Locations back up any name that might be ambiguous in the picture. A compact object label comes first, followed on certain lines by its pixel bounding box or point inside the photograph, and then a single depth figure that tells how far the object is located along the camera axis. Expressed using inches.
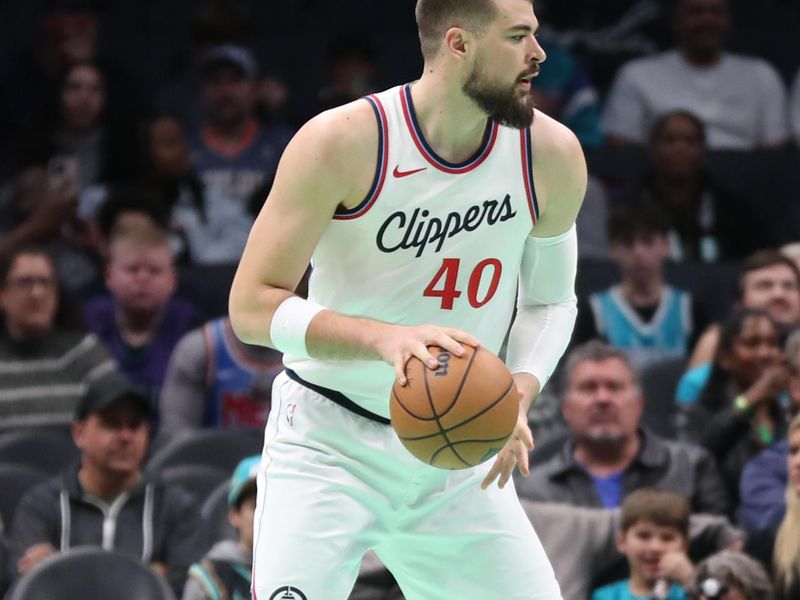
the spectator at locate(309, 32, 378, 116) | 770.2
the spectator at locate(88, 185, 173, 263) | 670.5
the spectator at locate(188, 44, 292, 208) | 725.9
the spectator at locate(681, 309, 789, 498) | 524.4
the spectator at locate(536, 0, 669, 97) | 838.5
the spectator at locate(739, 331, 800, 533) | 487.2
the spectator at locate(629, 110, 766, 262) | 685.3
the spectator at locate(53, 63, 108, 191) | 738.2
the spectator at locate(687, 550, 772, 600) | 423.8
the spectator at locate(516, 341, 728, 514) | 504.1
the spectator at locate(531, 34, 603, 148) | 778.2
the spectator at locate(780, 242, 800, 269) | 615.2
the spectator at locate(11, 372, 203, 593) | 479.5
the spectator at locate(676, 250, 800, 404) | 586.9
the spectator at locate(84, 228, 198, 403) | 629.3
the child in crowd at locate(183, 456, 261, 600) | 439.8
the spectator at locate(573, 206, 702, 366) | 627.5
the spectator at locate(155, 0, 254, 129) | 772.0
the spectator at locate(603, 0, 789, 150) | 758.5
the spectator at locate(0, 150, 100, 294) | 692.7
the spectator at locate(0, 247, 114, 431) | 582.9
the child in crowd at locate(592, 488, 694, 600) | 445.4
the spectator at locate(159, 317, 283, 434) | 601.3
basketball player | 299.7
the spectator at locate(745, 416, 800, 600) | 449.1
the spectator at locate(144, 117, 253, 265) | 712.4
